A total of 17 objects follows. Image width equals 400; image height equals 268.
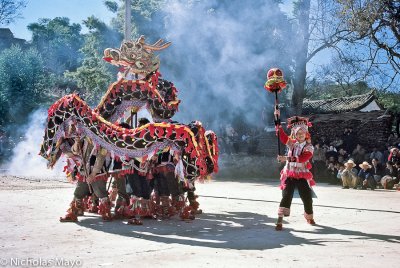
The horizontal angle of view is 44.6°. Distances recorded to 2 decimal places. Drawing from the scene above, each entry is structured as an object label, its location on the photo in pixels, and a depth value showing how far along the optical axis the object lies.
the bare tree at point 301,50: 24.03
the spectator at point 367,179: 14.67
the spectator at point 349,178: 14.90
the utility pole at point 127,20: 11.46
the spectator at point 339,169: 15.82
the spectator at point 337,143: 19.62
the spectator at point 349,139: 19.61
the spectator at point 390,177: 14.58
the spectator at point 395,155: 14.81
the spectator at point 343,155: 17.55
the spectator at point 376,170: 15.09
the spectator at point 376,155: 16.07
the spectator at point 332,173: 17.20
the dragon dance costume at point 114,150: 7.75
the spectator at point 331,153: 18.27
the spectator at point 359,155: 16.59
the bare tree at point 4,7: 37.79
